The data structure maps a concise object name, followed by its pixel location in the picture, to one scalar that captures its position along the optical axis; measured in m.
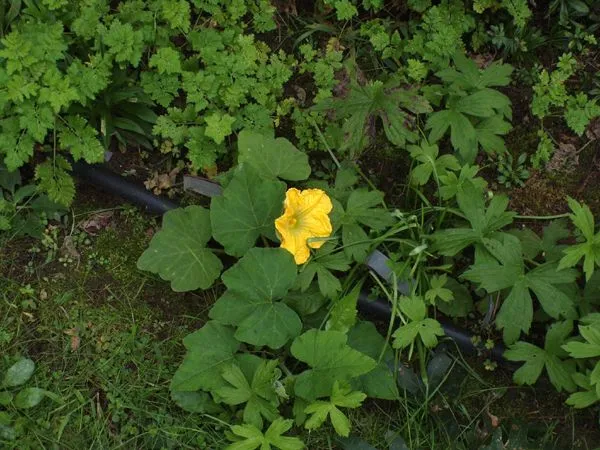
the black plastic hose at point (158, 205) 3.04
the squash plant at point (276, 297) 2.70
